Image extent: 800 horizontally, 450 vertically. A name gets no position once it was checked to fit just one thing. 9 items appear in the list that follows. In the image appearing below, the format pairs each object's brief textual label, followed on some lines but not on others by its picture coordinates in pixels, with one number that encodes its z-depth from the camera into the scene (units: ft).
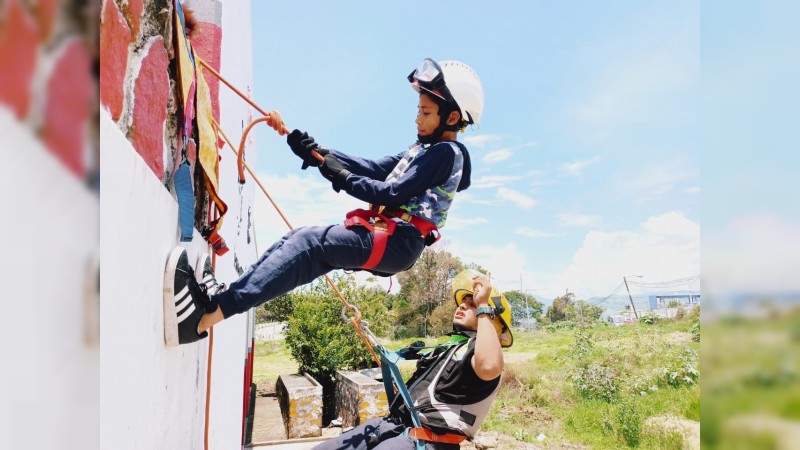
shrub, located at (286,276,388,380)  35.96
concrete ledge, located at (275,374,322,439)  27.94
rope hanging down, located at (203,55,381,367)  7.36
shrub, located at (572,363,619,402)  33.53
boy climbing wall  6.26
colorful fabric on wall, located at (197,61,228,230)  7.34
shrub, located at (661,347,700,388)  34.32
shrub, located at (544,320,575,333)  76.66
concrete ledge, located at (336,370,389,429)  27.27
